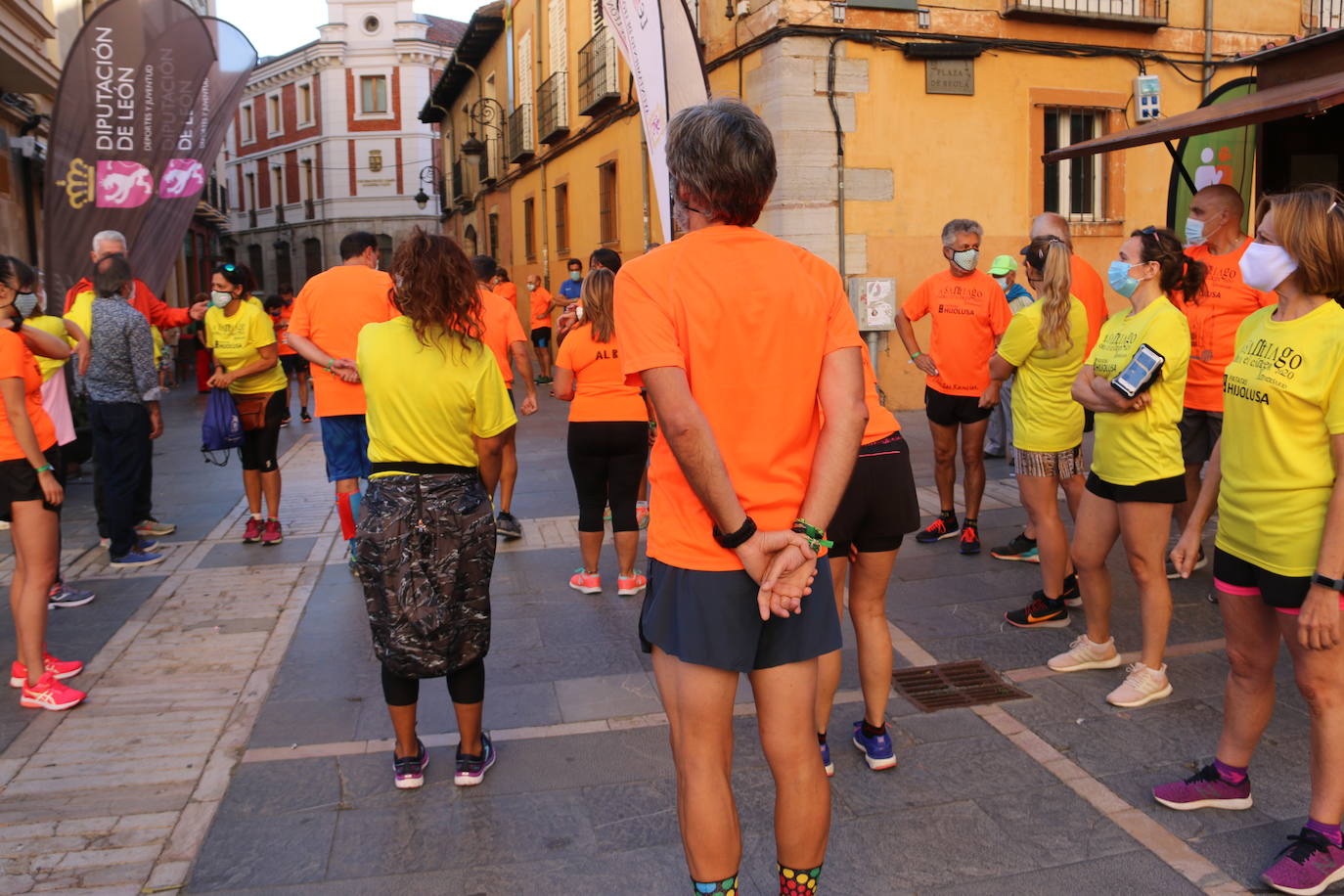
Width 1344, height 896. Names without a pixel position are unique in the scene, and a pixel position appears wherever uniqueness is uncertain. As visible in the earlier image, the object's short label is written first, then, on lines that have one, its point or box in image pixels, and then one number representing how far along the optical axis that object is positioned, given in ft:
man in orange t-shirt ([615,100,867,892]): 7.34
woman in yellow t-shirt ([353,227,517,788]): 11.39
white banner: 19.17
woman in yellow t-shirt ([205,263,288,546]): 22.70
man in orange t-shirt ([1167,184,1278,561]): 18.43
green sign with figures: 25.46
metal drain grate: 13.85
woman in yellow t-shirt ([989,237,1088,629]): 16.20
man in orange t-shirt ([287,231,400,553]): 20.31
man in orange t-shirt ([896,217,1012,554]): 21.38
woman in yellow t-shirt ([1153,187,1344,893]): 9.07
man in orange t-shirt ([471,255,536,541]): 22.02
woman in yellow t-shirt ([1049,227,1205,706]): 13.07
